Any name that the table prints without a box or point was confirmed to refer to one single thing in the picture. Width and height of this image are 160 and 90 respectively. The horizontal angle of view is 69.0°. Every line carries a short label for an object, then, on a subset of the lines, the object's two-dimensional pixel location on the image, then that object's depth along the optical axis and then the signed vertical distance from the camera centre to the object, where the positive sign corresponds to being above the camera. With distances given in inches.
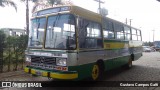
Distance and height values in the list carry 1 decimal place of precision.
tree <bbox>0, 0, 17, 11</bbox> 409.9 +152.6
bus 158.0 +1.1
